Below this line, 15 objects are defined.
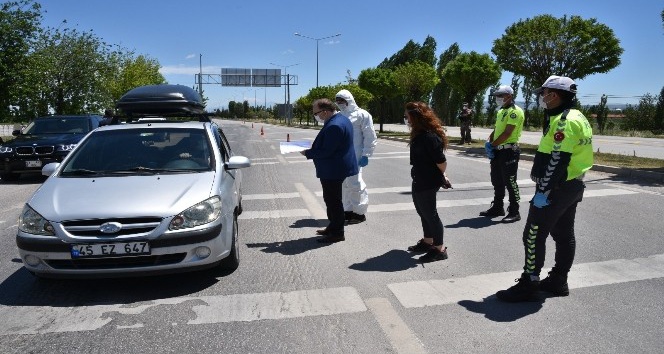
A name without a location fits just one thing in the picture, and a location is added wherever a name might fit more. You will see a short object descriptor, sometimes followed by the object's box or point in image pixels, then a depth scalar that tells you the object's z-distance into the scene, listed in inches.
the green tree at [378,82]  1348.4
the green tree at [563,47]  665.0
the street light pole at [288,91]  2554.1
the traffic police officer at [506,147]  270.5
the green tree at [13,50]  775.7
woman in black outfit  194.7
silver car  154.8
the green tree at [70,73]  852.0
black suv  439.2
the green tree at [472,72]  885.8
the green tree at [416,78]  1183.6
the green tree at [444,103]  2250.2
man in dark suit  221.1
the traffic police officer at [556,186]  145.7
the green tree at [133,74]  1342.0
